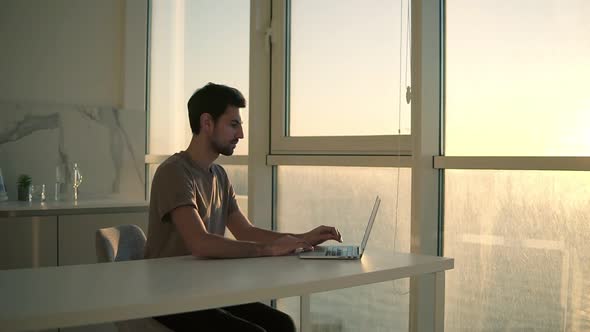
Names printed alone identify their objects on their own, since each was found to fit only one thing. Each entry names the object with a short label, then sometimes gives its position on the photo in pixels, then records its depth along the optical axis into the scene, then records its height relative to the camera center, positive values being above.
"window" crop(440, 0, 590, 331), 2.83 +0.00
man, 2.55 -0.21
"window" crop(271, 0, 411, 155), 3.48 +0.43
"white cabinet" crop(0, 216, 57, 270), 3.72 -0.42
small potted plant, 4.24 -0.17
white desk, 1.74 -0.34
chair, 2.46 -0.34
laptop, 2.58 -0.32
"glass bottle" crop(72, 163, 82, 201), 4.50 -0.13
